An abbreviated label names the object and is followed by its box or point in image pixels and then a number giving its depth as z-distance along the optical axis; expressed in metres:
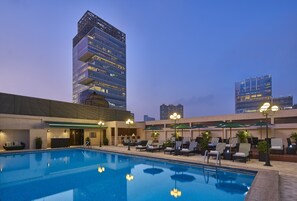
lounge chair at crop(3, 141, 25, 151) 14.97
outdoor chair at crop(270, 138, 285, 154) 9.68
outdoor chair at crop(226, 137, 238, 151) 10.88
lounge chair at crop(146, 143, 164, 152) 13.37
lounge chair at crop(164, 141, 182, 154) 11.83
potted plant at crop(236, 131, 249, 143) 12.84
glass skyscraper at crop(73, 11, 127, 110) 64.26
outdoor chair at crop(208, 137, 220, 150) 12.20
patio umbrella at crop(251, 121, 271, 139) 12.35
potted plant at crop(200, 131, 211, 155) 11.30
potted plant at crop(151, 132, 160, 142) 21.05
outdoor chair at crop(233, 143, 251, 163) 8.90
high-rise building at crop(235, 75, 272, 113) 97.72
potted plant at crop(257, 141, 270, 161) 8.85
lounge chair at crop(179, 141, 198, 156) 11.21
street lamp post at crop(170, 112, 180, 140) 12.54
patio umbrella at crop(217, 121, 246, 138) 12.86
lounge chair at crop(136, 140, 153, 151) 14.30
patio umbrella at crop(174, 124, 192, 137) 14.29
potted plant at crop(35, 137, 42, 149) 16.33
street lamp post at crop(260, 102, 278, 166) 7.98
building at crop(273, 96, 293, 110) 90.66
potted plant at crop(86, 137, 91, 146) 18.97
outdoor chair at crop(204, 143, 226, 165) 8.51
